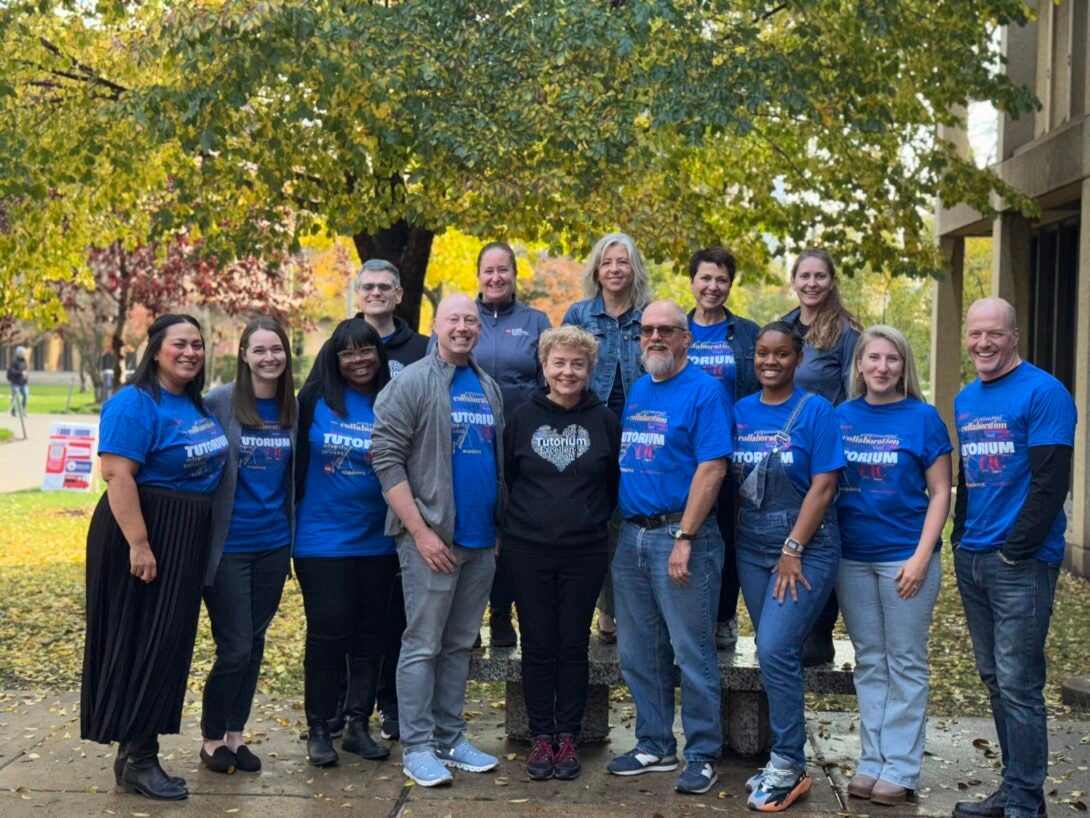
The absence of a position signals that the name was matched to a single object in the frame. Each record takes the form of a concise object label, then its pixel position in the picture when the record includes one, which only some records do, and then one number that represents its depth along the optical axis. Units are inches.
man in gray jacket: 229.5
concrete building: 497.4
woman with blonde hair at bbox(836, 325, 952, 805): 219.6
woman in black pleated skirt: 221.9
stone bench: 245.1
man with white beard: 223.8
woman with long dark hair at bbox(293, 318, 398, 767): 236.5
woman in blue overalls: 219.3
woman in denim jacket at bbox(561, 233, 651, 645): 245.9
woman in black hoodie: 228.4
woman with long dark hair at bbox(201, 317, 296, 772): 232.5
